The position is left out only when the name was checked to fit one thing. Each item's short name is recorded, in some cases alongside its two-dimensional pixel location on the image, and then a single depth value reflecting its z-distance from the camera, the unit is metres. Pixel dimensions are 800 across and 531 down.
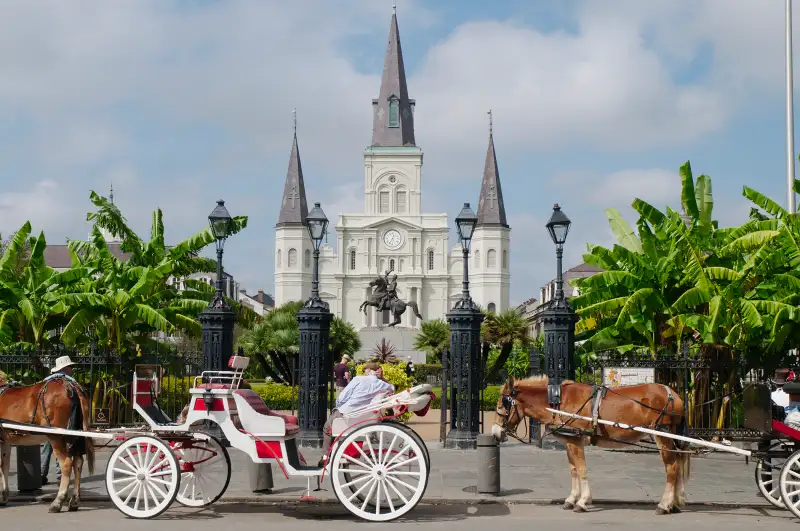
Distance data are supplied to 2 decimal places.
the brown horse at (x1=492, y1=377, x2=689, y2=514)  9.20
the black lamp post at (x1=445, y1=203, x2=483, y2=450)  15.77
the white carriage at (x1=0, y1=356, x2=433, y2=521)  8.46
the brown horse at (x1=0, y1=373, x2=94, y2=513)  9.23
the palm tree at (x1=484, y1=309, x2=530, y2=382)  34.09
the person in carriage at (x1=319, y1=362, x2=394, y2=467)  9.23
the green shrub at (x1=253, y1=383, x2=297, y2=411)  24.39
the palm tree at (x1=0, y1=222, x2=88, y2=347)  17.14
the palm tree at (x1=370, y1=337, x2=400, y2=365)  31.00
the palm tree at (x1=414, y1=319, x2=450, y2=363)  40.78
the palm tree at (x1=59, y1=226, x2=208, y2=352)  17.30
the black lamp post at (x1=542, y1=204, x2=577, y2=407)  15.84
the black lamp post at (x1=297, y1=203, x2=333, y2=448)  15.77
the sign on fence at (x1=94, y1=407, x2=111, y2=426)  15.96
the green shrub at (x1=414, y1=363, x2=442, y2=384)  35.81
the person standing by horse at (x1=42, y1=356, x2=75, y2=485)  9.61
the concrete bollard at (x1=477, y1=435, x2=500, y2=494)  10.41
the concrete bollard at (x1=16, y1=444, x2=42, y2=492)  10.42
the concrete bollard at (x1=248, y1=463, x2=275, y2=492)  10.52
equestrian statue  44.59
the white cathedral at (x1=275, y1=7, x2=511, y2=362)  100.06
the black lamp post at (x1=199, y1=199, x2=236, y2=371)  16.09
